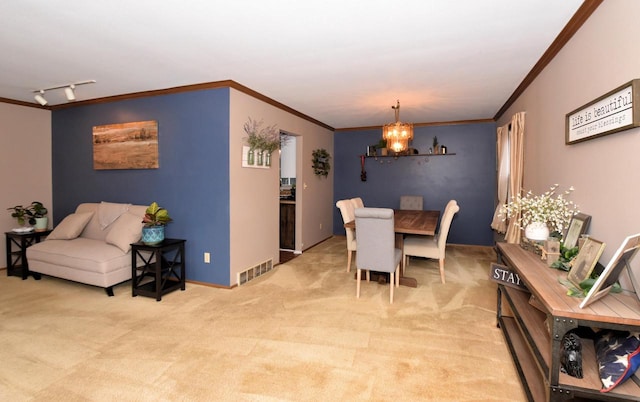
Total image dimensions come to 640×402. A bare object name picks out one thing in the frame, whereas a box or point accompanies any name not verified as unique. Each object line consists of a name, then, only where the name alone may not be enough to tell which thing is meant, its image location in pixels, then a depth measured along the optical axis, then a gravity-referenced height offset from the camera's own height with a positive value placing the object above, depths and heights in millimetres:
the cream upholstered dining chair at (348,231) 4066 -563
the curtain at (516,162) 3557 +312
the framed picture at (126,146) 3967 +535
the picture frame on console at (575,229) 2025 -267
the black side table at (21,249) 3963 -823
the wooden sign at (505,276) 2291 -654
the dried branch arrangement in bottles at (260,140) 3879 +612
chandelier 4035 +688
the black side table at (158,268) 3311 -923
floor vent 3795 -1089
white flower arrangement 2257 -154
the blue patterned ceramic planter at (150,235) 3408 -528
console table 1331 -800
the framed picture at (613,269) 1328 -355
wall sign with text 1563 +433
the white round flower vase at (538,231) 2320 -316
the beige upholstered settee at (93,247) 3355 -695
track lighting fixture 3488 +1168
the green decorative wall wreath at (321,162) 5836 +484
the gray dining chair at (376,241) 3082 -541
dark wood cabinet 5461 -651
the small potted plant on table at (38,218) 4262 -436
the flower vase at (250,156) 3866 +379
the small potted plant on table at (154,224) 3410 -421
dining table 3440 -443
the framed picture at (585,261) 1542 -371
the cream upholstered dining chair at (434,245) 3652 -705
